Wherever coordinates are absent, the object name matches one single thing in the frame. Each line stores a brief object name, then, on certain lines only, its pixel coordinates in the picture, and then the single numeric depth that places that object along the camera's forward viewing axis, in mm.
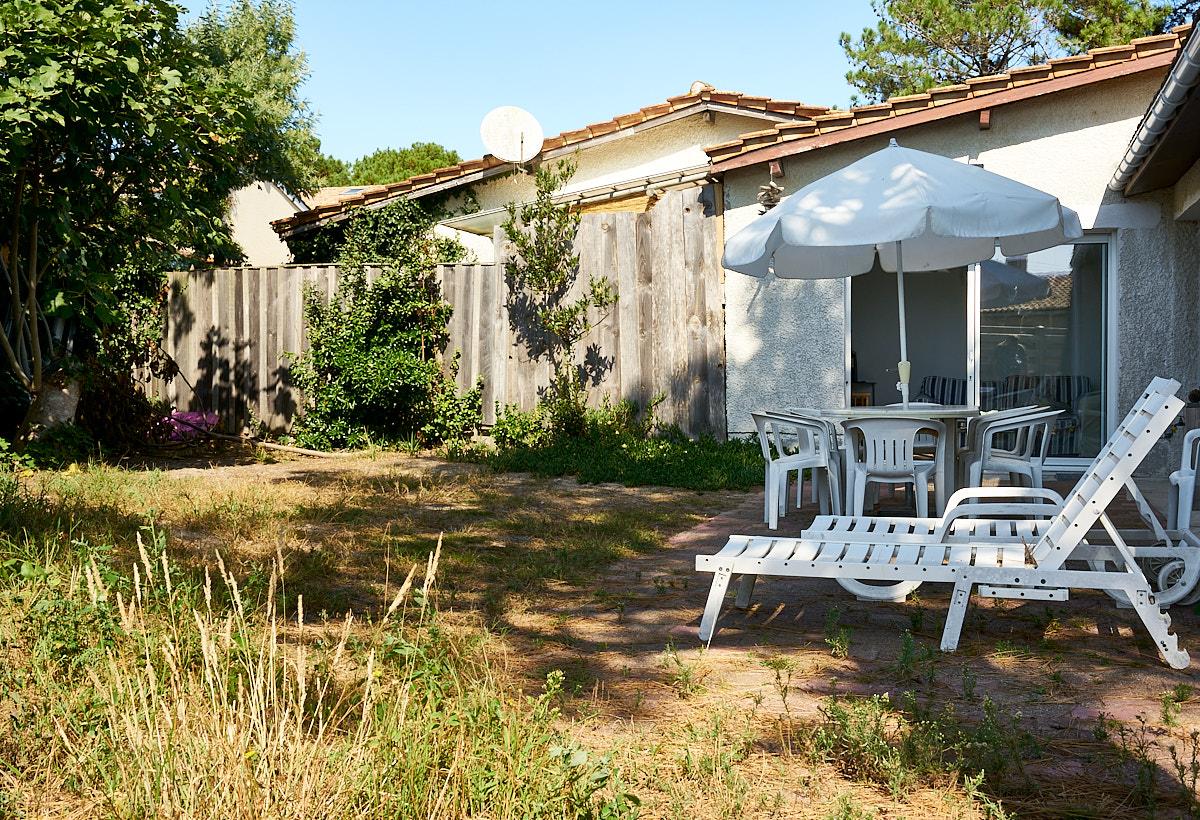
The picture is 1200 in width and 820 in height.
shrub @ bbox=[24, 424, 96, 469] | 8789
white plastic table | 6055
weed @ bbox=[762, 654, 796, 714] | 3640
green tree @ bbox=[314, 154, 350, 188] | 36781
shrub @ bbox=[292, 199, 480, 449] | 10914
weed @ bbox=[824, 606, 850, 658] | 4059
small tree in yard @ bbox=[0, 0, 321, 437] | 7172
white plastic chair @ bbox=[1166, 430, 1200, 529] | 4668
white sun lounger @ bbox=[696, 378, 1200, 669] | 3756
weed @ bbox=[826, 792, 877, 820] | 2492
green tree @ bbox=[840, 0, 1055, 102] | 23172
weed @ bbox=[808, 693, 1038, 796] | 2832
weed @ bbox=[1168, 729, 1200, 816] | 2654
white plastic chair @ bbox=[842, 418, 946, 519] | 5957
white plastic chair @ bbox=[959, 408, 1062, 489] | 6488
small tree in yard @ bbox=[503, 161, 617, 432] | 10539
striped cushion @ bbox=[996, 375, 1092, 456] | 9398
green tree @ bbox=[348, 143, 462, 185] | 32094
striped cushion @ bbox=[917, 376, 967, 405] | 10617
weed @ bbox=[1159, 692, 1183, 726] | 3222
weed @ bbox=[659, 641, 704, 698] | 3688
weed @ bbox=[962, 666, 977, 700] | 3467
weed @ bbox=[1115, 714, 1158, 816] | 2674
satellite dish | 13102
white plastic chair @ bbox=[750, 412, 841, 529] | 6652
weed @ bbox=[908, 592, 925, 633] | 4488
